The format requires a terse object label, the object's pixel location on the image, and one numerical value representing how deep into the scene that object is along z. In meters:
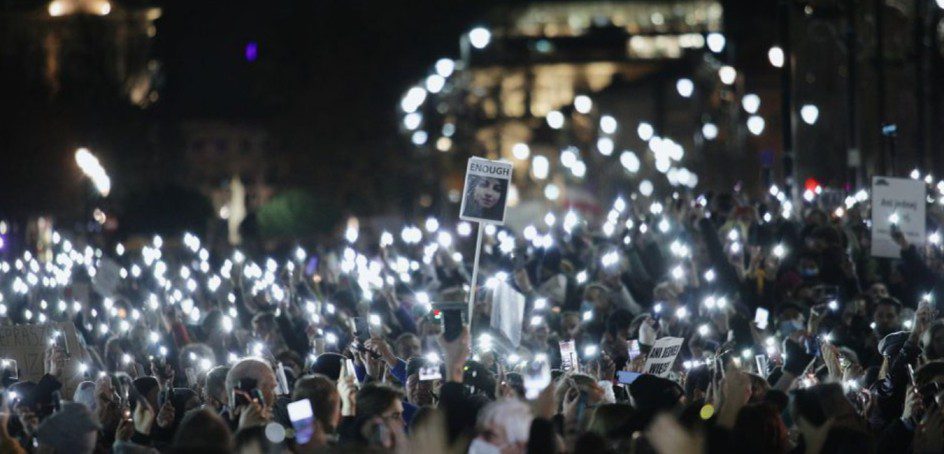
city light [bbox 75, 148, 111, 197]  53.12
